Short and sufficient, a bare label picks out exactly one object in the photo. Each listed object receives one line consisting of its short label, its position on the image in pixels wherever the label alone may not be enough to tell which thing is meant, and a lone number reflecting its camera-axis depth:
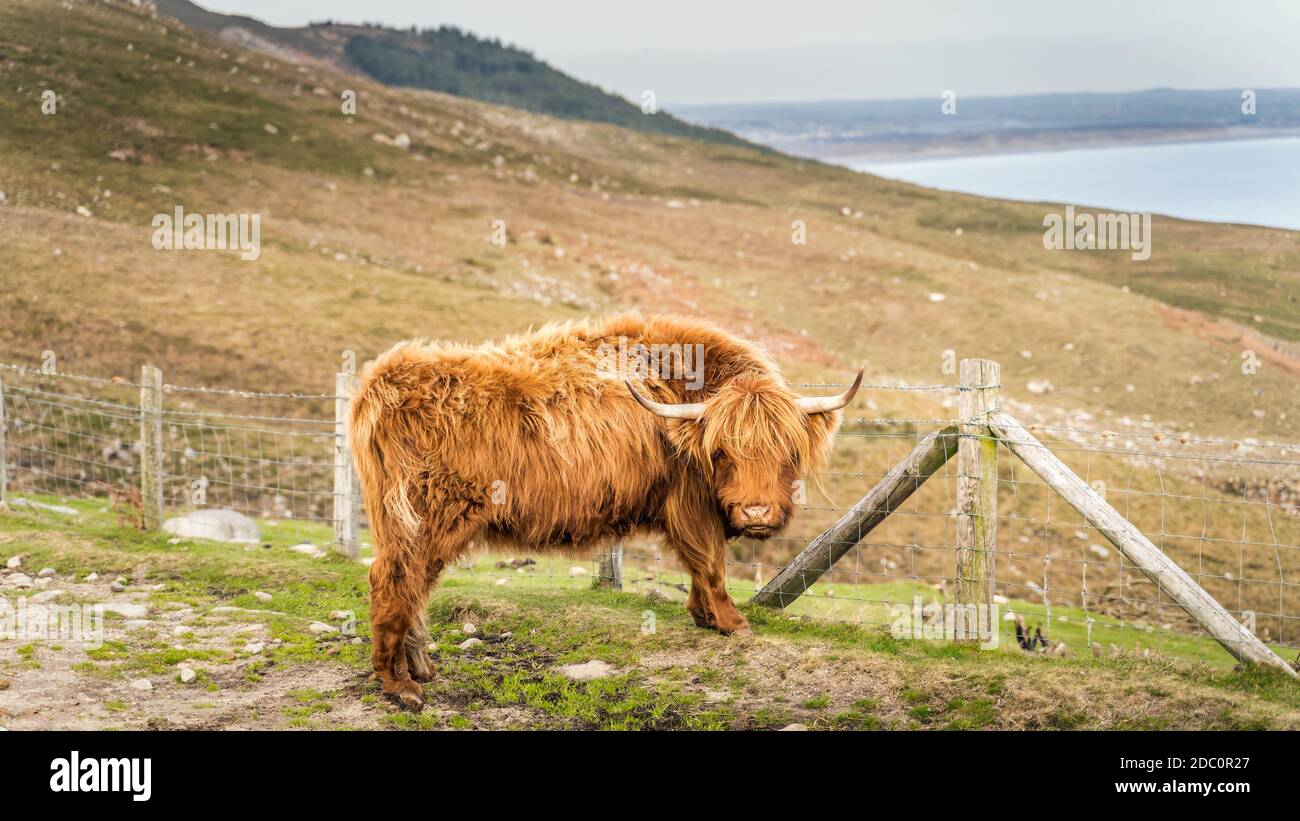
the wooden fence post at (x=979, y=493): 6.54
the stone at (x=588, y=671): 6.39
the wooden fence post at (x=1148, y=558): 5.82
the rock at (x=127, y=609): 7.64
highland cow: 6.02
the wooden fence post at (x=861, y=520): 6.69
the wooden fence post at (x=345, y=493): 9.41
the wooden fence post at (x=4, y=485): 11.19
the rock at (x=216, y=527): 11.09
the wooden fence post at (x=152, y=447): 10.23
